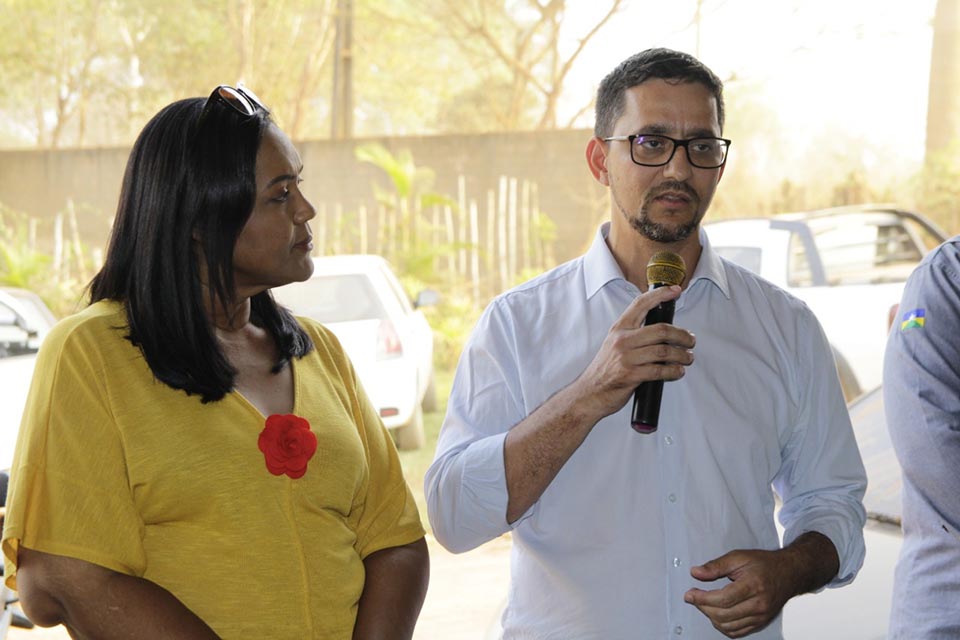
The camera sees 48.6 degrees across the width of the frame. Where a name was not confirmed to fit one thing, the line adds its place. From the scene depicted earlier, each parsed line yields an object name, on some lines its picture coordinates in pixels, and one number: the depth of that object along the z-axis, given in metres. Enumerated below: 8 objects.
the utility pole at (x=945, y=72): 10.42
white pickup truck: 6.95
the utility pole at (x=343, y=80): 11.03
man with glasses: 1.81
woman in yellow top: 1.57
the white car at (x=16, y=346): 5.33
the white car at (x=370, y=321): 6.56
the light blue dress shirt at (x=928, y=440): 1.84
